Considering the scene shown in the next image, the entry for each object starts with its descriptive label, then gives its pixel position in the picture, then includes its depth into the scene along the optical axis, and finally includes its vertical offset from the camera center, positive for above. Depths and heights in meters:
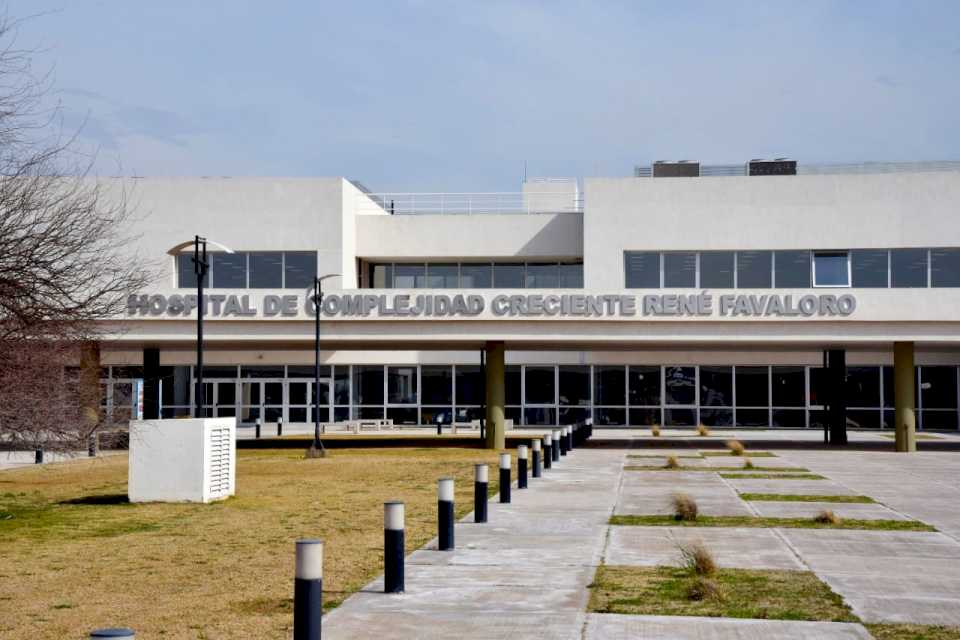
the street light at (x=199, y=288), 22.49 +2.02
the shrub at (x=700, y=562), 12.04 -1.58
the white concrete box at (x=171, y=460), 20.06 -1.00
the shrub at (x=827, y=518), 17.23 -1.64
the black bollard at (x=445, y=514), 13.51 -1.27
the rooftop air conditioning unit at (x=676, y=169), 46.00 +8.30
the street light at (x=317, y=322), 33.53 +2.00
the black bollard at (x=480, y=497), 16.62 -1.33
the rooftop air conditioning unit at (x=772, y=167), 45.81 +8.30
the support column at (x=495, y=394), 37.22 +0.09
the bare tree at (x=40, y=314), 16.11 +1.13
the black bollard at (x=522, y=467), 22.25 -1.23
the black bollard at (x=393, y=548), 10.93 -1.31
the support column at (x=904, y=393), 36.34 +0.11
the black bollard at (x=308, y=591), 8.06 -1.24
